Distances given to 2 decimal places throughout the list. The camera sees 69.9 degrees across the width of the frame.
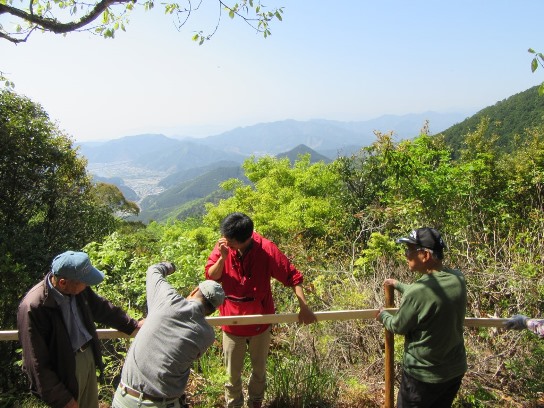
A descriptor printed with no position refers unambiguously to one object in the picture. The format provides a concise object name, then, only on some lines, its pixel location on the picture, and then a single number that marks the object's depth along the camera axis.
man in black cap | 2.41
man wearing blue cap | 2.40
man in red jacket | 3.15
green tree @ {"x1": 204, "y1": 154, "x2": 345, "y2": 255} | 13.96
